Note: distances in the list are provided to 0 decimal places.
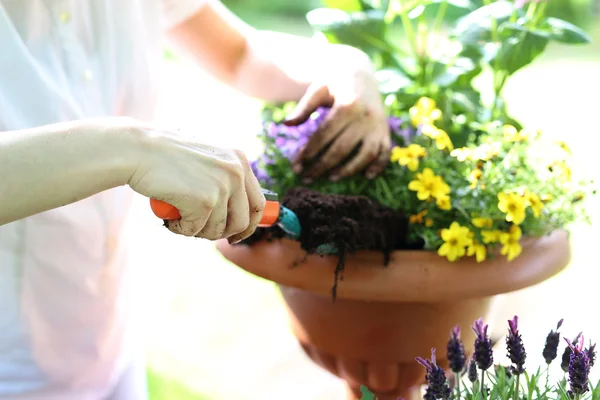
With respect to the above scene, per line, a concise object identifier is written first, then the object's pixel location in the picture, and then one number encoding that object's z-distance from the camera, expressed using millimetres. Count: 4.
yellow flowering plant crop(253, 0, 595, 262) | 986
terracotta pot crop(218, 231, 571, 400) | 939
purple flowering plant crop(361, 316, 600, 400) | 586
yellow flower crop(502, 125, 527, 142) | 1069
